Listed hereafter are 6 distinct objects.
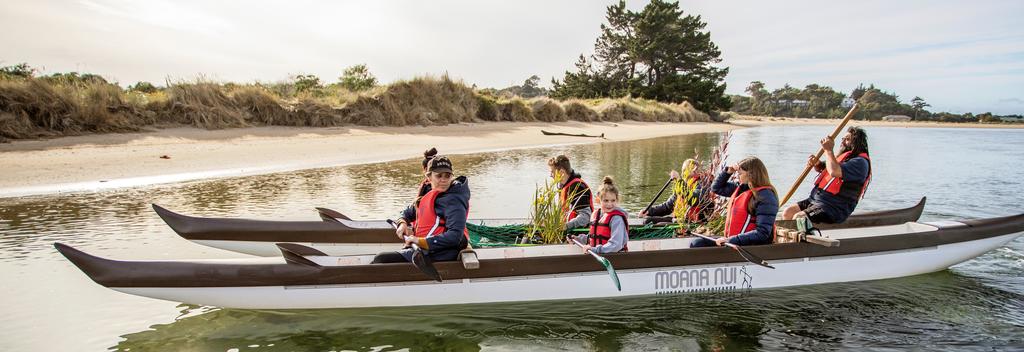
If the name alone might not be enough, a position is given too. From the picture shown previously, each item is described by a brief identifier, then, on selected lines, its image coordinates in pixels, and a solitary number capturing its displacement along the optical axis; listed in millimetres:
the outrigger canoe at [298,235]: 6816
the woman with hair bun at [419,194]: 6444
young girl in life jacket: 5551
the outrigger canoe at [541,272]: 4777
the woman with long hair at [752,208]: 5688
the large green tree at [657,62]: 49812
